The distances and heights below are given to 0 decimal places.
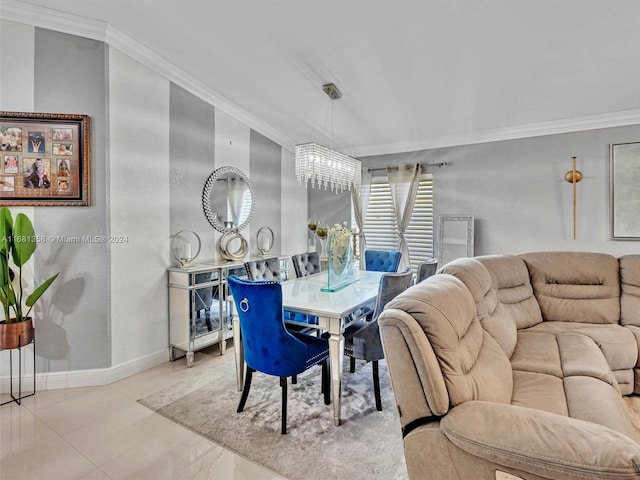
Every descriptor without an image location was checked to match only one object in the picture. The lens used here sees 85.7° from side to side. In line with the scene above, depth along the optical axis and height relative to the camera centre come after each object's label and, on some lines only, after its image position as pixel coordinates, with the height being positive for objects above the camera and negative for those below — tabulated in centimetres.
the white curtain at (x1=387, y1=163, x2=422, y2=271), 486 +63
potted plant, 250 -25
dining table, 232 -47
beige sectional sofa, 114 -66
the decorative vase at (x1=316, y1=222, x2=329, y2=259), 427 +8
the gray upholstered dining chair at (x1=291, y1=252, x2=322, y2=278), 388 -28
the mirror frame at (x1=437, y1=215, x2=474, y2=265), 443 +4
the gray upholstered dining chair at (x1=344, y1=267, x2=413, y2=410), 249 -70
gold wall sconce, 386 +66
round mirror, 404 +51
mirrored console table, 340 -70
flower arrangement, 319 -8
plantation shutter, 486 +25
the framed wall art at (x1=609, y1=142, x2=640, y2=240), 365 +50
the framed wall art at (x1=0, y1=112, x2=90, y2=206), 281 +69
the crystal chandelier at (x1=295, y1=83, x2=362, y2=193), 330 +77
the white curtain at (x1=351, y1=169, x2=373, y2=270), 525 +54
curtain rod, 468 +103
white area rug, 196 -126
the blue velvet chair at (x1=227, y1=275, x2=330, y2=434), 216 -63
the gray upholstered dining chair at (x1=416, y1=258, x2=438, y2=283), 299 -27
